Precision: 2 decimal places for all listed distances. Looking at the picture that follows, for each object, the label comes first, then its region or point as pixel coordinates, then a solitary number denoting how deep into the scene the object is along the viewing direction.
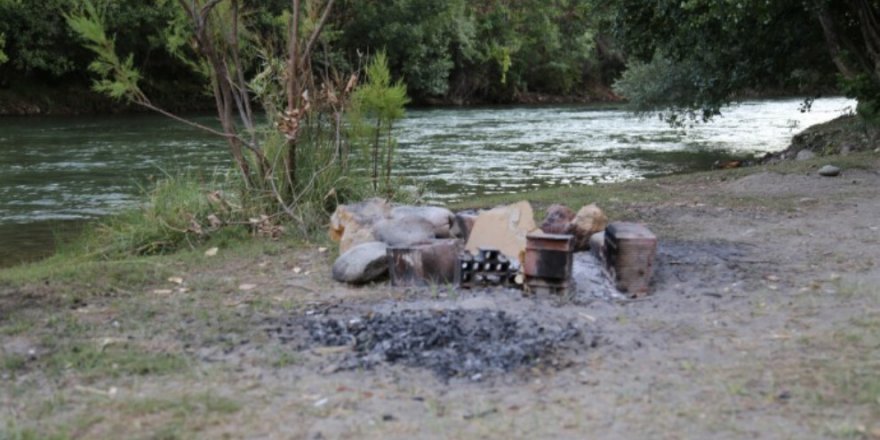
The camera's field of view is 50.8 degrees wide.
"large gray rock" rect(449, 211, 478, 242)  6.84
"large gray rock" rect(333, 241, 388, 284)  6.00
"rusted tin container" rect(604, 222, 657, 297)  5.71
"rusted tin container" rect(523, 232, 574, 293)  5.56
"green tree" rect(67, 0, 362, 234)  7.98
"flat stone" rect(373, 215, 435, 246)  6.58
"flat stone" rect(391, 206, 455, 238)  6.91
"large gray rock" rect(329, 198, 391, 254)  6.79
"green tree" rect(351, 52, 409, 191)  8.45
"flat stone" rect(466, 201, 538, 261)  6.46
